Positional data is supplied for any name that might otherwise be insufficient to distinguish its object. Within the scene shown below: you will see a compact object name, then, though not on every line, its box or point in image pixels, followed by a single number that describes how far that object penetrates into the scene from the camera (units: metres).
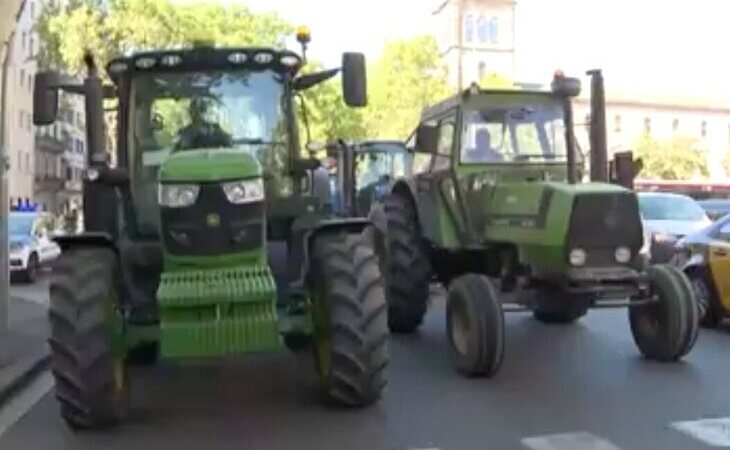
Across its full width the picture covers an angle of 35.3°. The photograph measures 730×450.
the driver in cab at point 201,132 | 9.02
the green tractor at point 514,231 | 10.07
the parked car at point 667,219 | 18.94
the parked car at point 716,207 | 27.73
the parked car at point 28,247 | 24.42
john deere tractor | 7.80
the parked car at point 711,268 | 12.87
